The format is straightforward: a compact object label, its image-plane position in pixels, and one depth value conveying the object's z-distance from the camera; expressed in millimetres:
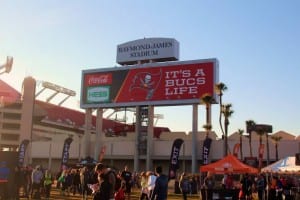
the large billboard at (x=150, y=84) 51469
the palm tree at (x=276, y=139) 57750
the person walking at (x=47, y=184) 23930
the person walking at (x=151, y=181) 18123
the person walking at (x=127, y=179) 22602
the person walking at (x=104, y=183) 9484
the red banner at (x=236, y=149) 50706
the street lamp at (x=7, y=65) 45094
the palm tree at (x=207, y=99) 49781
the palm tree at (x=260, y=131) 63297
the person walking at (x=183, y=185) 25312
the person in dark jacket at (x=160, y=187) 11174
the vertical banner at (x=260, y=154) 50809
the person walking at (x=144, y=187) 20078
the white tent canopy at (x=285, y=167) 24641
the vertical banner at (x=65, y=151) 51531
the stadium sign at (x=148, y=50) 56016
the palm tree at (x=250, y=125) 63581
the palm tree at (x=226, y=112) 55781
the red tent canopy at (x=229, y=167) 25250
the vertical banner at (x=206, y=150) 48875
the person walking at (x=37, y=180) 22984
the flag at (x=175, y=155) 46906
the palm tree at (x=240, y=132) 66812
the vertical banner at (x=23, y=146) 47891
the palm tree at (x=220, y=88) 51334
